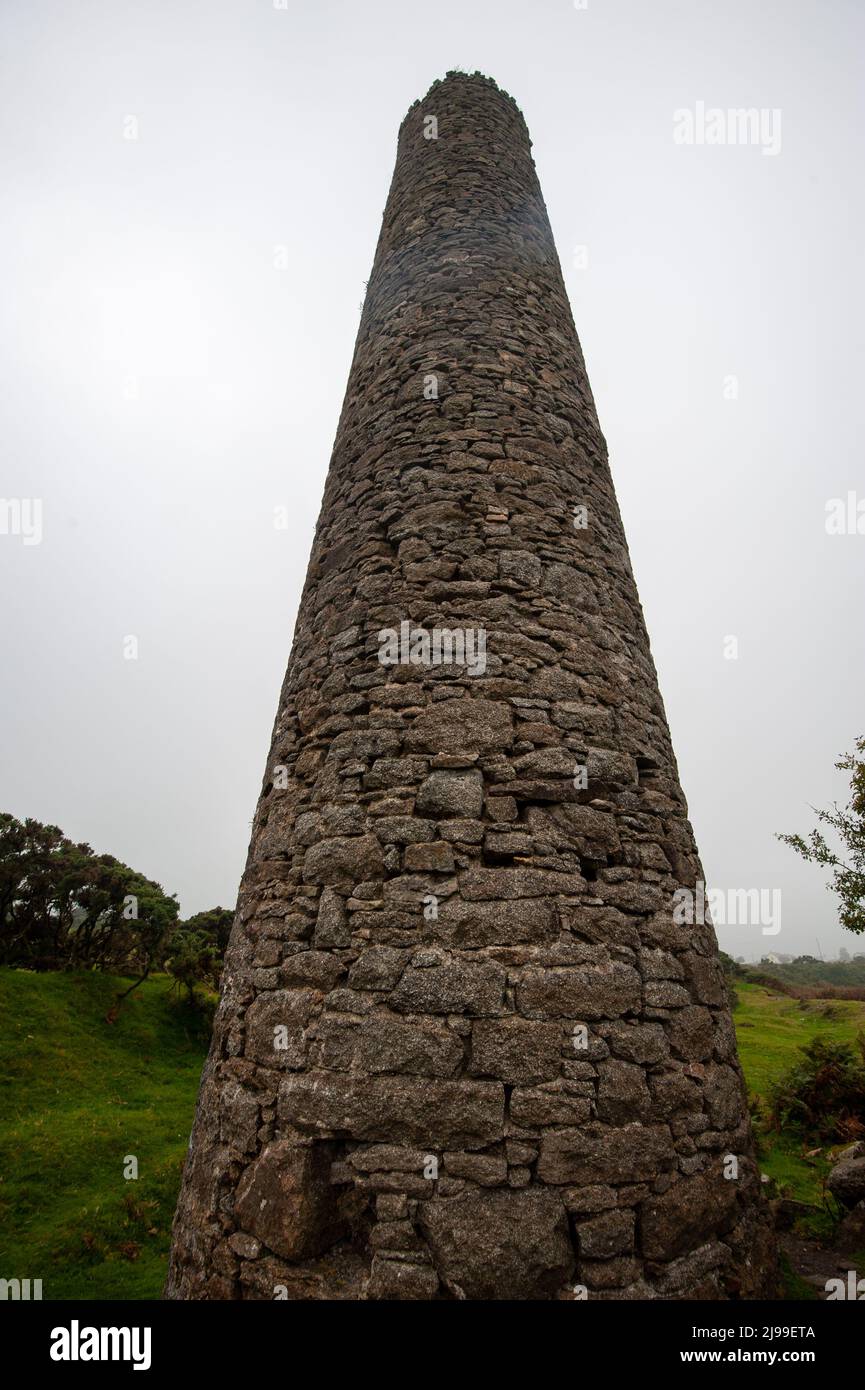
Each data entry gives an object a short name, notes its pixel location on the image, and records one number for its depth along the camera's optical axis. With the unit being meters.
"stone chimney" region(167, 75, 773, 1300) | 3.18
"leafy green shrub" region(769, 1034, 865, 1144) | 11.20
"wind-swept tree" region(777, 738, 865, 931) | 13.09
